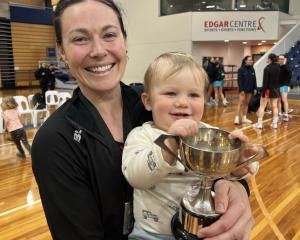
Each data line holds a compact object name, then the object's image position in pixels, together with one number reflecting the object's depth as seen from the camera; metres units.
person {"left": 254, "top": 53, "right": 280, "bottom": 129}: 5.69
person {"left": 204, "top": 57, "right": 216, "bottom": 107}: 8.55
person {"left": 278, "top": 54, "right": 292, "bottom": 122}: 6.24
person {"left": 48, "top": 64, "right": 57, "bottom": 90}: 9.22
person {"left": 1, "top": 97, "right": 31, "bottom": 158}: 4.34
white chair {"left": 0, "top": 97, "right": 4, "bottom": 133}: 5.34
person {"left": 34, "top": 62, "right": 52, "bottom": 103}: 9.01
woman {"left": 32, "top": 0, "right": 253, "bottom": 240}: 0.76
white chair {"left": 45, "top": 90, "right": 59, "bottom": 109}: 6.91
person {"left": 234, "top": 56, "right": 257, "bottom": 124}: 6.00
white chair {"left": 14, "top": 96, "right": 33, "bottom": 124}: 5.96
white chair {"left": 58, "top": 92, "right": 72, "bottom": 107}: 6.68
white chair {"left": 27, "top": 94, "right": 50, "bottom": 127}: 6.07
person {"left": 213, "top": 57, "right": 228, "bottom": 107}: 8.55
